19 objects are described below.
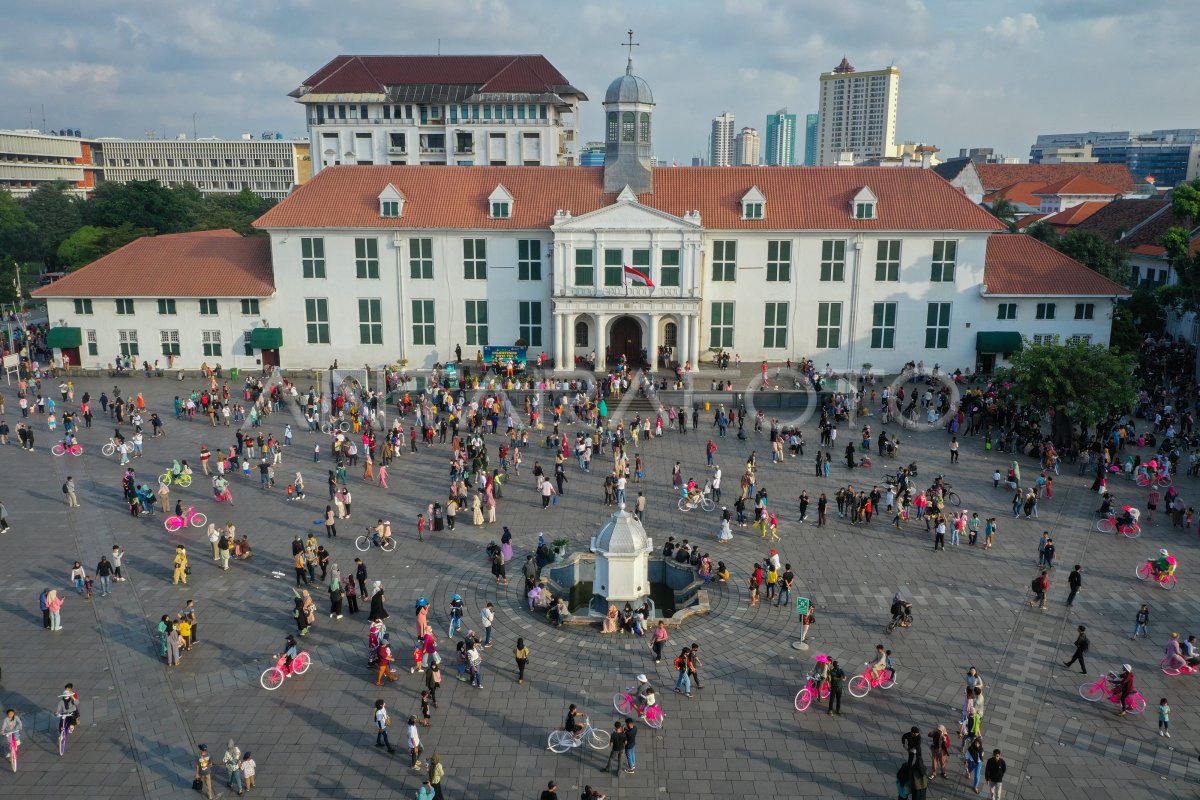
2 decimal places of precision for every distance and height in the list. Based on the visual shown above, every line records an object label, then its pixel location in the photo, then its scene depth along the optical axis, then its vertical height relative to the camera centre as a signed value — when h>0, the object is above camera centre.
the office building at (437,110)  91.75 +17.58
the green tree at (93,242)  74.75 +3.38
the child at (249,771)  17.72 -9.54
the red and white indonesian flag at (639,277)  53.78 +0.29
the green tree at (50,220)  98.25 +6.96
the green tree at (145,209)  87.00 +7.06
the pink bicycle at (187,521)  31.20 -8.31
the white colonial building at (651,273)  54.56 +0.55
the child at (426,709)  19.97 -9.43
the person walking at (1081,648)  22.28 -8.98
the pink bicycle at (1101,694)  20.81 -9.64
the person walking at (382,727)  19.09 -9.34
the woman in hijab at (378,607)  23.86 -8.50
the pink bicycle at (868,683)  21.44 -9.47
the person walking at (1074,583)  25.83 -8.59
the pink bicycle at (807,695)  20.88 -9.49
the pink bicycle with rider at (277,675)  21.62 -9.38
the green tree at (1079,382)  38.91 -4.33
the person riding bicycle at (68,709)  19.23 -9.06
